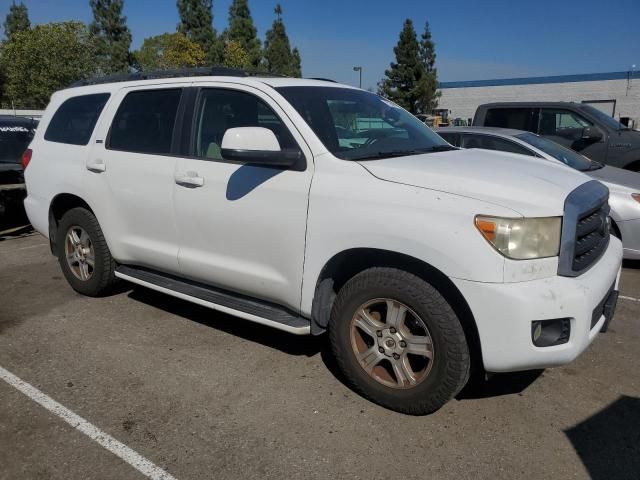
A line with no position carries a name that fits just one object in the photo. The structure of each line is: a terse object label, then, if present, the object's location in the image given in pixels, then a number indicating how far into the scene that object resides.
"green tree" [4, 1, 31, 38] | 61.91
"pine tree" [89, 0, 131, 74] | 51.12
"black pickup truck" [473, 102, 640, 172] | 8.21
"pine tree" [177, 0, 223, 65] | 51.75
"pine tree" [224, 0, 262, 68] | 52.50
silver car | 5.68
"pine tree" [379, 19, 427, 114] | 52.97
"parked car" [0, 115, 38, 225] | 7.79
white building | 43.69
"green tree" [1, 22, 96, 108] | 40.16
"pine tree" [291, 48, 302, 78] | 56.56
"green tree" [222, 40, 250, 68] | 48.97
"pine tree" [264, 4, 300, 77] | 54.66
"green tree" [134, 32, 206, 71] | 47.94
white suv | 2.70
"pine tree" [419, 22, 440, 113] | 51.94
